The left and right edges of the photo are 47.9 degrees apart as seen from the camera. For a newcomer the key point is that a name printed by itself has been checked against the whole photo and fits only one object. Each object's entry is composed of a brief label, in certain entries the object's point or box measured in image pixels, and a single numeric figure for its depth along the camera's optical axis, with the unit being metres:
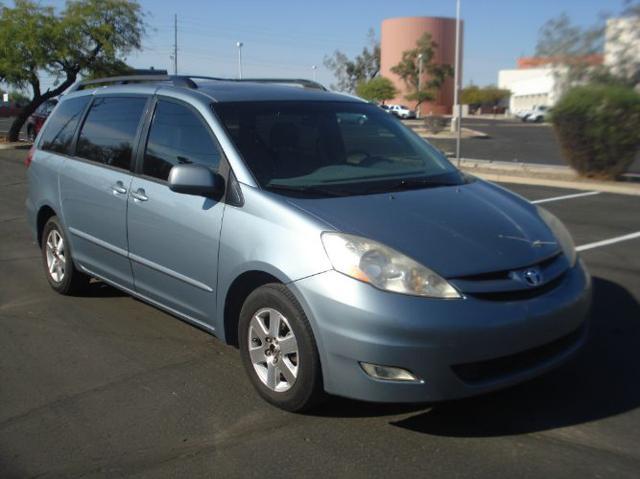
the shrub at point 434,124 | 38.25
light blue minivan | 3.52
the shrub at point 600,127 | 14.20
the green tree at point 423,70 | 54.88
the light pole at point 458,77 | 19.20
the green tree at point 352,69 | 44.21
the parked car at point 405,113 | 52.62
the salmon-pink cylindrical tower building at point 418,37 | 80.69
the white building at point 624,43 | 17.84
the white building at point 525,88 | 91.88
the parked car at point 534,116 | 65.81
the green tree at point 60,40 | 24.42
